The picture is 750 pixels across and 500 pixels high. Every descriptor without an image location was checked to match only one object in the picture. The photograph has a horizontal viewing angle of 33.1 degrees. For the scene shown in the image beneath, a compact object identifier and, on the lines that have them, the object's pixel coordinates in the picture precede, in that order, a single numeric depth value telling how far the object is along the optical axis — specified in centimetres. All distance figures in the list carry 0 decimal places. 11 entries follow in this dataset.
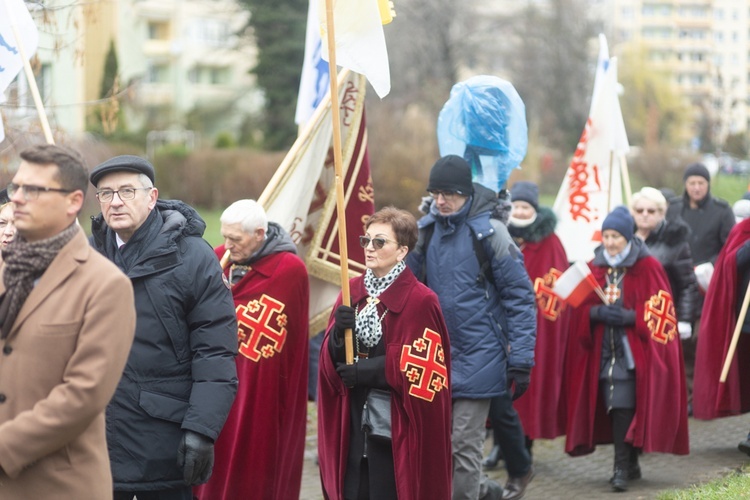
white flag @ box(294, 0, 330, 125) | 950
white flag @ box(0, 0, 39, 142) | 645
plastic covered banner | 787
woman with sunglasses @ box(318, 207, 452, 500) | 594
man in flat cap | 511
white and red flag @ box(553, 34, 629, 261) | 1069
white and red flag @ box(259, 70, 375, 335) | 811
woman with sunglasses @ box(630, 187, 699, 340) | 963
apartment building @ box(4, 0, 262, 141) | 4309
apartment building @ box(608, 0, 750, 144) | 2805
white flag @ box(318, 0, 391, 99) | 652
